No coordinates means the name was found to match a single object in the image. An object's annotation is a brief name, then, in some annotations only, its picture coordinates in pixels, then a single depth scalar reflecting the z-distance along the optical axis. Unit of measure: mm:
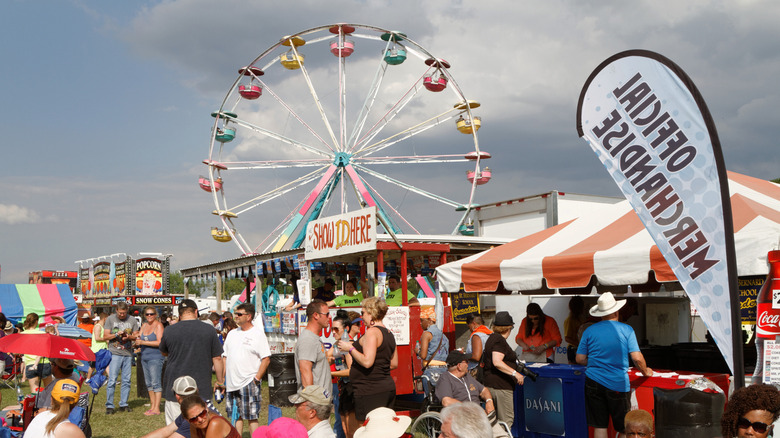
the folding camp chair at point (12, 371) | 9344
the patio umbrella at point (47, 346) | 4994
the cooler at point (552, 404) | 6316
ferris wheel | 22141
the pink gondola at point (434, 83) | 22312
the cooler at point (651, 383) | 5625
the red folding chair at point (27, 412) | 5340
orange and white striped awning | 5123
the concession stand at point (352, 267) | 8070
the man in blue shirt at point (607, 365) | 5457
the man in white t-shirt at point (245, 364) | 6609
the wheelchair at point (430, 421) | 5996
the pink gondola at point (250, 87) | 22578
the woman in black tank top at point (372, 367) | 5492
